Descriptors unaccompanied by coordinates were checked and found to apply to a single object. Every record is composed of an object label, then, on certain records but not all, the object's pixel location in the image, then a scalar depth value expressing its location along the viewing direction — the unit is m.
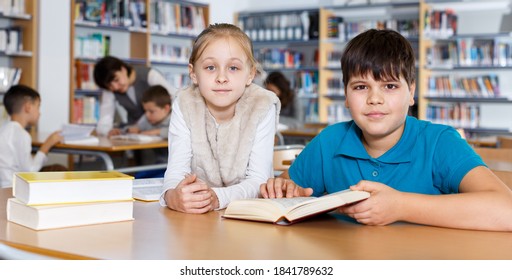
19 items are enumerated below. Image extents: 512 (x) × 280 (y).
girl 1.76
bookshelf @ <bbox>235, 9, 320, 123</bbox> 8.02
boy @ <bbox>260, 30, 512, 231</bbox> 1.22
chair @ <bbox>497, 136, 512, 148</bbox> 3.98
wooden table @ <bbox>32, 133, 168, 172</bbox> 3.76
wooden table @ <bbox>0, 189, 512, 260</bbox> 0.99
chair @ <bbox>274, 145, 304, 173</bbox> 2.69
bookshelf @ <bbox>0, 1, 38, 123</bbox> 5.75
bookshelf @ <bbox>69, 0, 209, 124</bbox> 6.40
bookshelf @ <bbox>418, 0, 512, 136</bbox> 6.89
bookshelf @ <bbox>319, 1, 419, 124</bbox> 7.74
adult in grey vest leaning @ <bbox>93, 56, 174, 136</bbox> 4.82
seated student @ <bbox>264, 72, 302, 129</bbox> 6.36
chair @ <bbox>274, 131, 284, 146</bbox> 5.43
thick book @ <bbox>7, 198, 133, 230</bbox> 1.13
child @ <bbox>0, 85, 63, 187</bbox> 3.67
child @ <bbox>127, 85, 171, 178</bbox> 4.51
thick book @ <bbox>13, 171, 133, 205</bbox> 1.14
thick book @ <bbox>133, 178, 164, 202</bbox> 1.55
